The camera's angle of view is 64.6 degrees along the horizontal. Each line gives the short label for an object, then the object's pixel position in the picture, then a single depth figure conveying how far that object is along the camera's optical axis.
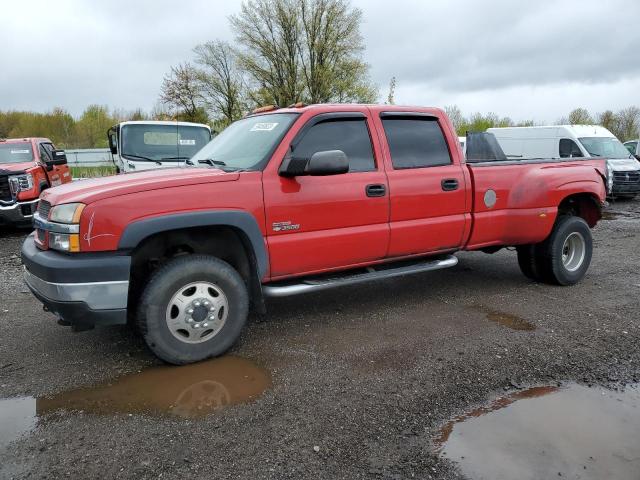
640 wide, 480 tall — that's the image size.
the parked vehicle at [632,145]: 22.09
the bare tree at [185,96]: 33.47
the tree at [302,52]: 33.22
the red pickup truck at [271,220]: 3.42
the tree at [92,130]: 37.38
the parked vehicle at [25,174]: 9.58
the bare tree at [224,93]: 33.78
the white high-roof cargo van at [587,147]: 14.86
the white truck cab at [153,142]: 10.52
